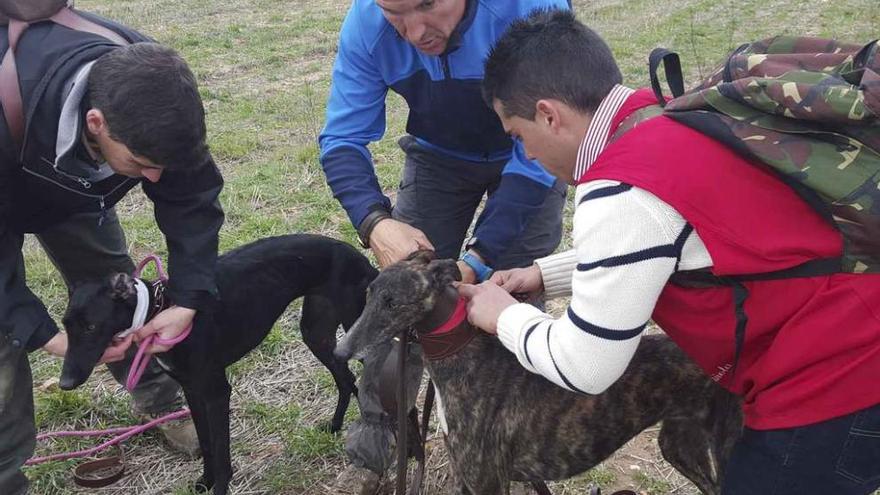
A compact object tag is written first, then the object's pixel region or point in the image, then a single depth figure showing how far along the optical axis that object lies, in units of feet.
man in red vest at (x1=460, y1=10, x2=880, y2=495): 6.57
